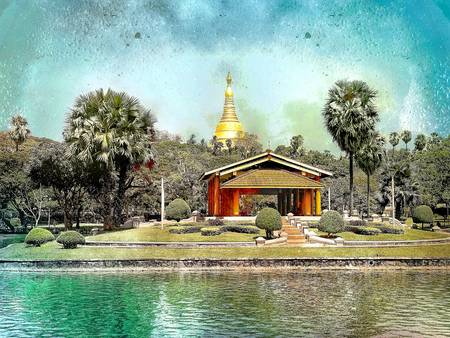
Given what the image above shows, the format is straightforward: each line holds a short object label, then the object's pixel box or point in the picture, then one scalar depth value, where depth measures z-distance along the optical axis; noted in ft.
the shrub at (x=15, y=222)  227.81
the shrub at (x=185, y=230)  138.11
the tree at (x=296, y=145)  315.37
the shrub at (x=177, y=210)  160.76
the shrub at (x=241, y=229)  137.90
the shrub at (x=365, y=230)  135.44
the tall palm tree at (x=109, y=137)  153.48
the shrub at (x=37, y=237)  125.90
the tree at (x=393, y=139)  337.52
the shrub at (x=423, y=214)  169.68
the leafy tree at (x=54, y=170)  177.37
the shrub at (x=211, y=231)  134.51
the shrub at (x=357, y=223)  148.46
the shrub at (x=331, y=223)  131.23
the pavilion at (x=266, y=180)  163.53
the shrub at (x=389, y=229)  137.90
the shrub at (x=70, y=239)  120.57
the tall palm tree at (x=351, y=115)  168.96
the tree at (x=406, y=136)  344.08
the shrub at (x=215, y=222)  149.69
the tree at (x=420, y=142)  328.49
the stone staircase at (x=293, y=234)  132.05
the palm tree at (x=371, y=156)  184.75
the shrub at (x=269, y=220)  128.16
